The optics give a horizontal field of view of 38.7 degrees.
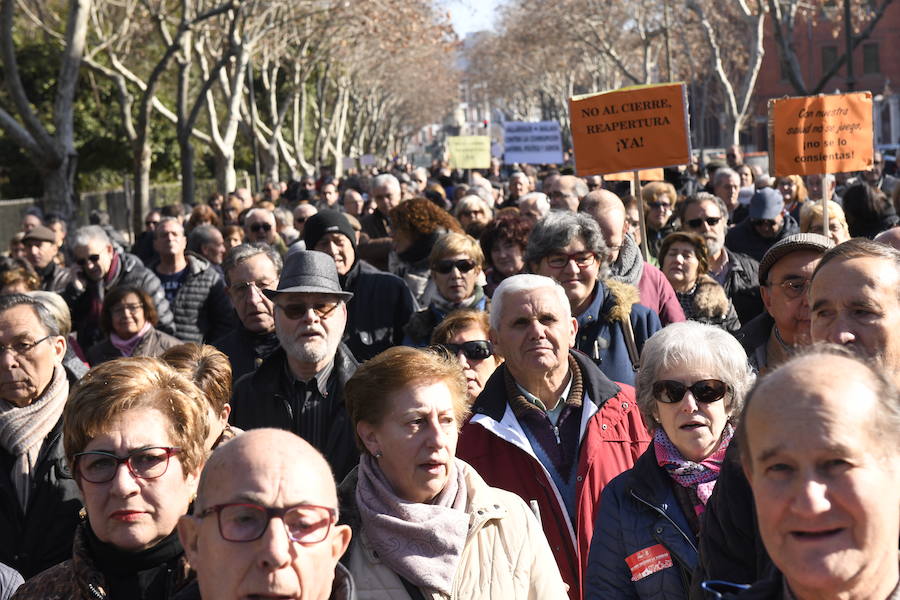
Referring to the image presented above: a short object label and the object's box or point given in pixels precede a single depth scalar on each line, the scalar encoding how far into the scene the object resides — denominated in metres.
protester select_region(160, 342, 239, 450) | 4.50
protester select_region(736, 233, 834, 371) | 4.94
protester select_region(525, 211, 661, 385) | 5.76
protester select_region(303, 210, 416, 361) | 7.20
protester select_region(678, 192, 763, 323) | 7.62
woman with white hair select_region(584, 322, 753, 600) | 3.68
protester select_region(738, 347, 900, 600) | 2.27
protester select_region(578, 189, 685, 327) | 6.80
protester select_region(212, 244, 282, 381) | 6.66
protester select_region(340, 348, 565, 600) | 3.51
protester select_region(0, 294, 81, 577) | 4.49
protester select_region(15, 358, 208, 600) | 3.38
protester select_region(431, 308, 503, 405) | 5.50
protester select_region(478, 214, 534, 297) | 7.84
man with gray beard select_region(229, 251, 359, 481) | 5.22
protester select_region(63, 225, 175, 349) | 8.98
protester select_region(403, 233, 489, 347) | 7.04
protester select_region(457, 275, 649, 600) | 4.46
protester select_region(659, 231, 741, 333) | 7.38
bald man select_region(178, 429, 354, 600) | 2.72
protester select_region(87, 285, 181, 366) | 7.42
